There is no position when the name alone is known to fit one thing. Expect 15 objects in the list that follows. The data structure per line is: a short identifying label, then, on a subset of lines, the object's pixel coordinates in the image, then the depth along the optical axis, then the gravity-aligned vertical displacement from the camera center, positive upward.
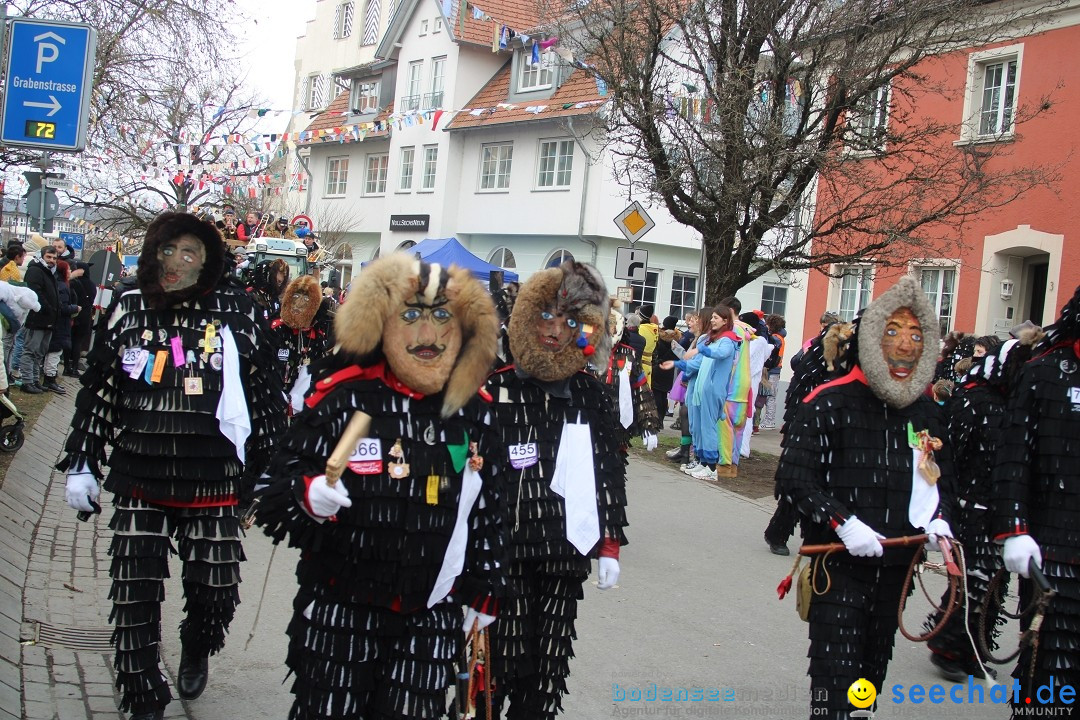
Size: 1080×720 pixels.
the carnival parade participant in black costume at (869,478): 4.08 -0.49
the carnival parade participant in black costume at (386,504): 3.23 -0.62
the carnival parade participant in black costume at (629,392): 6.98 -0.40
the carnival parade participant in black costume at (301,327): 8.53 -0.18
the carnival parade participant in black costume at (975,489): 5.75 -0.69
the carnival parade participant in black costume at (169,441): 4.27 -0.64
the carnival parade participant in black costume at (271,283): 9.20 +0.18
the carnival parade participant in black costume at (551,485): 4.09 -0.63
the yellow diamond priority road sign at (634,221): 13.47 +1.56
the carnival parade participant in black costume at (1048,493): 4.09 -0.49
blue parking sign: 7.63 +1.50
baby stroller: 9.16 -1.41
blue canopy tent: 19.42 +1.28
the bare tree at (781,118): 12.10 +2.95
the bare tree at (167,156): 16.27 +3.11
